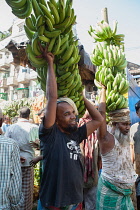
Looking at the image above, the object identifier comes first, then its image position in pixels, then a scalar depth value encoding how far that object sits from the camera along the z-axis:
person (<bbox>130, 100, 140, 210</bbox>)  3.31
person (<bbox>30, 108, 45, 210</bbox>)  2.29
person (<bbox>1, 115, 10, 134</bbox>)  6.49
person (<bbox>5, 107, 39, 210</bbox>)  3.05
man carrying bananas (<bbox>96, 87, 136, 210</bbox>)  2.06
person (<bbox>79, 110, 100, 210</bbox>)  3.40
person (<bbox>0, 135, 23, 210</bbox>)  1.46
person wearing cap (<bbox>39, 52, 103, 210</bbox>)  1.38
